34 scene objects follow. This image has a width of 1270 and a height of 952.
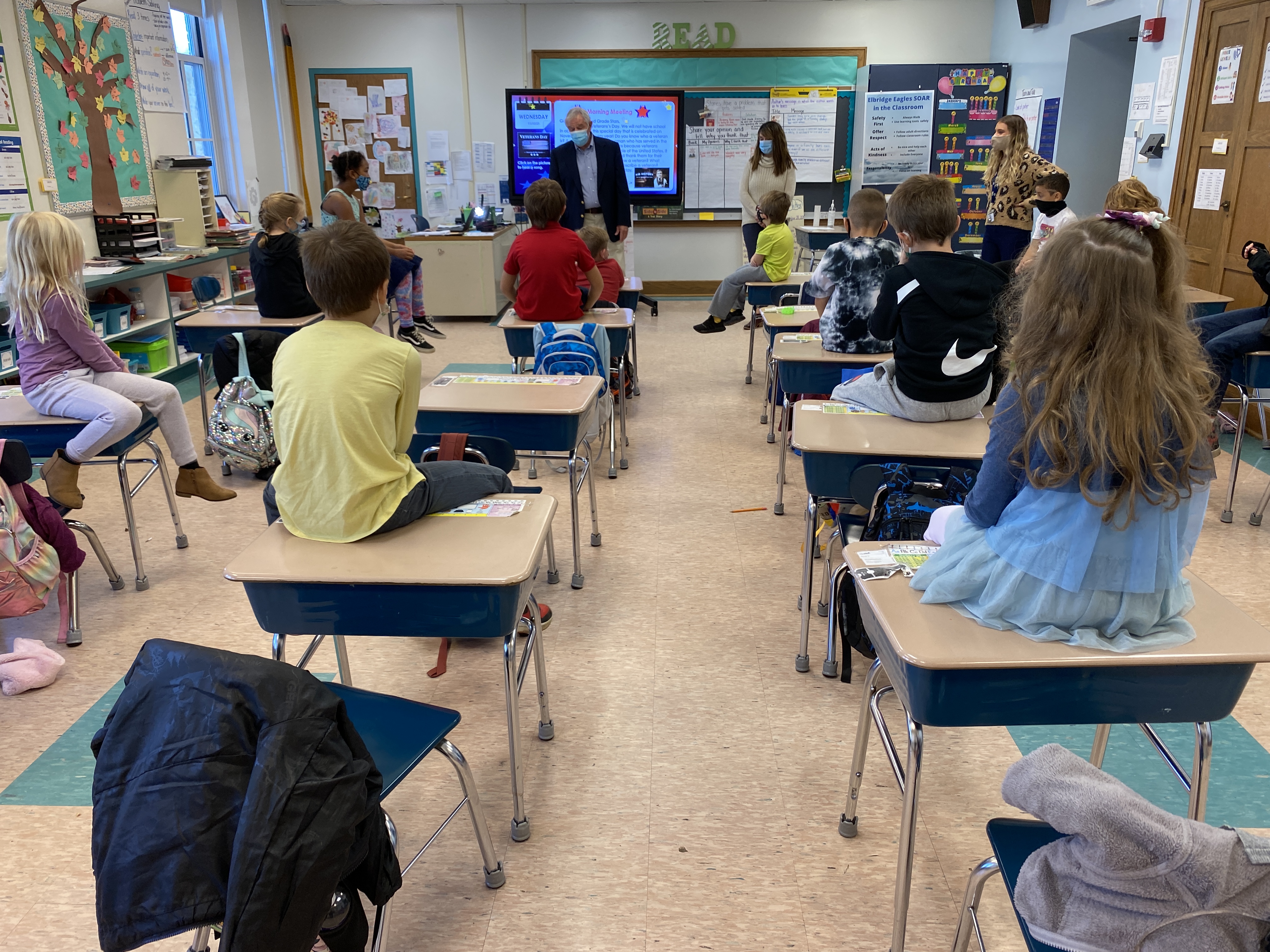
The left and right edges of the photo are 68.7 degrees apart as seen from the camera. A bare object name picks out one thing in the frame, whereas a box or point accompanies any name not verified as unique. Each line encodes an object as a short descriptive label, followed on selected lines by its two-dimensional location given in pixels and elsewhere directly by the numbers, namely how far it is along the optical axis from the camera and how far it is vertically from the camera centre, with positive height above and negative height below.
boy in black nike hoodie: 2.62 -0.42
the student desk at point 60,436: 2.91 -0.81
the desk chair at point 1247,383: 3.64 -0.82
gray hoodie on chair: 0.90 -0.65
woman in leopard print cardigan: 5.00 -0.08
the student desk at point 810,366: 3.34 -0.66
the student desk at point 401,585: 1.68 -0.70
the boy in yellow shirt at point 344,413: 1.86 -0.45
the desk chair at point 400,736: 1.49 -0.90
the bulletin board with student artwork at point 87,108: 5.05 +0.41
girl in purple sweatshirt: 2.95 -0.52
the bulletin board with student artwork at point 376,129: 8.52 +0.44
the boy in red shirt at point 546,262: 4.20 -0.37
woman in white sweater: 7.29 +0.02
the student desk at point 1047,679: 1.39 -0.74
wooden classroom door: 4.54 +0.10
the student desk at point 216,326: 4.18 -0.63
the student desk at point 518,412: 2.77 -0.66
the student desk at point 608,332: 4.11 -0.68
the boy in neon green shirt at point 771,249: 5.46 -0.42
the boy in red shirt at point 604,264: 4.96 -0.45
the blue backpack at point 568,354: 3.73 -0.68
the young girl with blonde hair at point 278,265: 4.32 -0.38
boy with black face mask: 4.67 -0.15
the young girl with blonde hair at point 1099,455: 1.37 -0.41
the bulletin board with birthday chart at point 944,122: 7.89 +0.42
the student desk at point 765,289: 5.51 -0.65
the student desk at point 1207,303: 4.32 -0.59
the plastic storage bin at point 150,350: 5.36 -0.93
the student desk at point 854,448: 2.31 -0.66
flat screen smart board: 8.12 +0.38
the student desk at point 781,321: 4.34 -0.66
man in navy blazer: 6.49 -0.03
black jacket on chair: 1.04 -0.68
